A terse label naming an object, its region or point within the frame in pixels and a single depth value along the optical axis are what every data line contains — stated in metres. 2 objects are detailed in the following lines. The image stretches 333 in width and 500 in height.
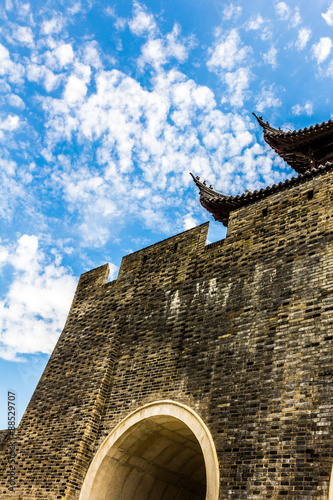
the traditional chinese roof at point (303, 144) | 10.55
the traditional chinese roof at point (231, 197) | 8.67
